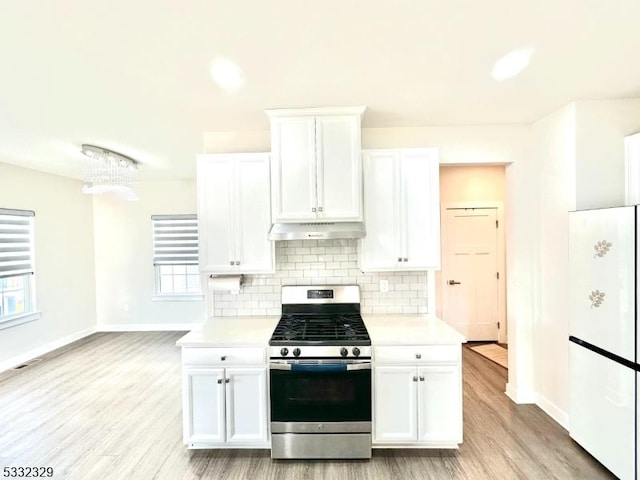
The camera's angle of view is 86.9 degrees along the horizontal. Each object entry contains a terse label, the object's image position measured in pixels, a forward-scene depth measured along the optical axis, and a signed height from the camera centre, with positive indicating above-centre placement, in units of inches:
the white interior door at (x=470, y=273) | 200.5 -24.1
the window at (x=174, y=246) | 235.5 -6.5
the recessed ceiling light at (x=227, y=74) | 77.9 +39.6
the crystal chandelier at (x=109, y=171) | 151.2 +33.3
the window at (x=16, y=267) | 173.2 -15.1
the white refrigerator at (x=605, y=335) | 80.4 -27.0
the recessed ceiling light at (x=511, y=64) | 75.2 +39.8
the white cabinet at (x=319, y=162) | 105.0 +22.8
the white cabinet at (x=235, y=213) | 110.0 +7.5
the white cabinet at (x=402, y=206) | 108.7 +9.0
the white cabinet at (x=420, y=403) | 94.7 -47.7
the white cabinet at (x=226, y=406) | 95.7 -48.4
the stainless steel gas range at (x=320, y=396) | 92.4 -44.8
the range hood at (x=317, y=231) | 100.3 +1.3
